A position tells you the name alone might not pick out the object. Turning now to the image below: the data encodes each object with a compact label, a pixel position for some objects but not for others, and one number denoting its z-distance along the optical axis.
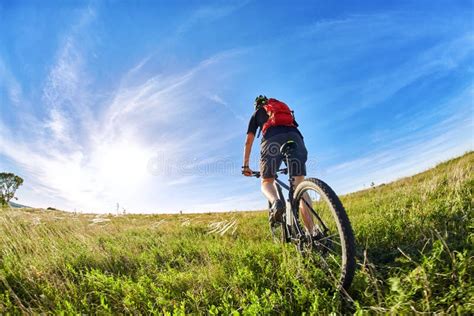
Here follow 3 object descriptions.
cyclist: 4.76
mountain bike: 2.93
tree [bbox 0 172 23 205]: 60.31
